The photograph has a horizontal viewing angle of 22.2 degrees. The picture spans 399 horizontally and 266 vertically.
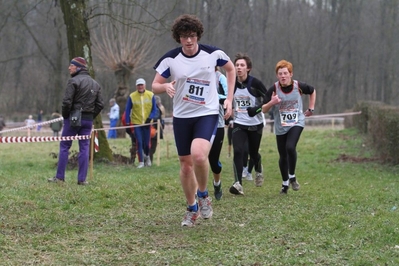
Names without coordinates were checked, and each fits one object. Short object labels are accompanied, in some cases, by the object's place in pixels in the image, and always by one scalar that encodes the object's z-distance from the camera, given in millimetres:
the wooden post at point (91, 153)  16360
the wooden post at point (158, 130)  22248
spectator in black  15073
